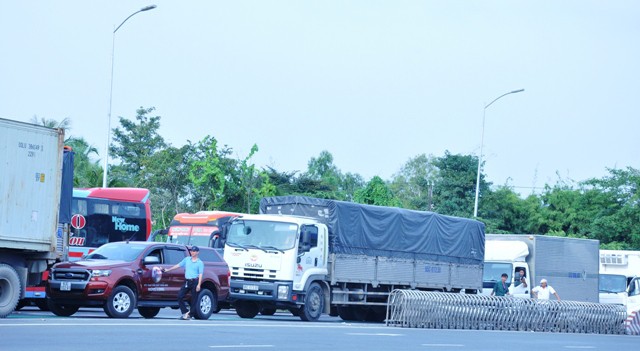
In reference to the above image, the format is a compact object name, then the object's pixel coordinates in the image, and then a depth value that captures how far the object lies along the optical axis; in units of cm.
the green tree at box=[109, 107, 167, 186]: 6875
